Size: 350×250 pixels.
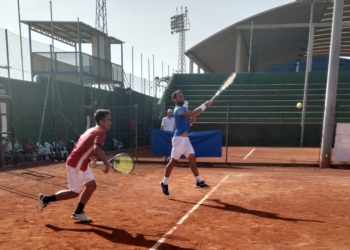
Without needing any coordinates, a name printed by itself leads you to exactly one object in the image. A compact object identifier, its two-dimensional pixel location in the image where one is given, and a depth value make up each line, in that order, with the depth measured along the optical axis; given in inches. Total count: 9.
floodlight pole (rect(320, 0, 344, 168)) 382.6
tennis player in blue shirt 241.0
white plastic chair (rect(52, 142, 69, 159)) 504.7
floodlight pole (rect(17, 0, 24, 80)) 519.3
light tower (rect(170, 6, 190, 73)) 2011.6
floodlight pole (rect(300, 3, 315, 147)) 695.7
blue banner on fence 436.1
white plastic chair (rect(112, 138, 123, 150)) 668.7
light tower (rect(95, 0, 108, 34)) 1036.5
